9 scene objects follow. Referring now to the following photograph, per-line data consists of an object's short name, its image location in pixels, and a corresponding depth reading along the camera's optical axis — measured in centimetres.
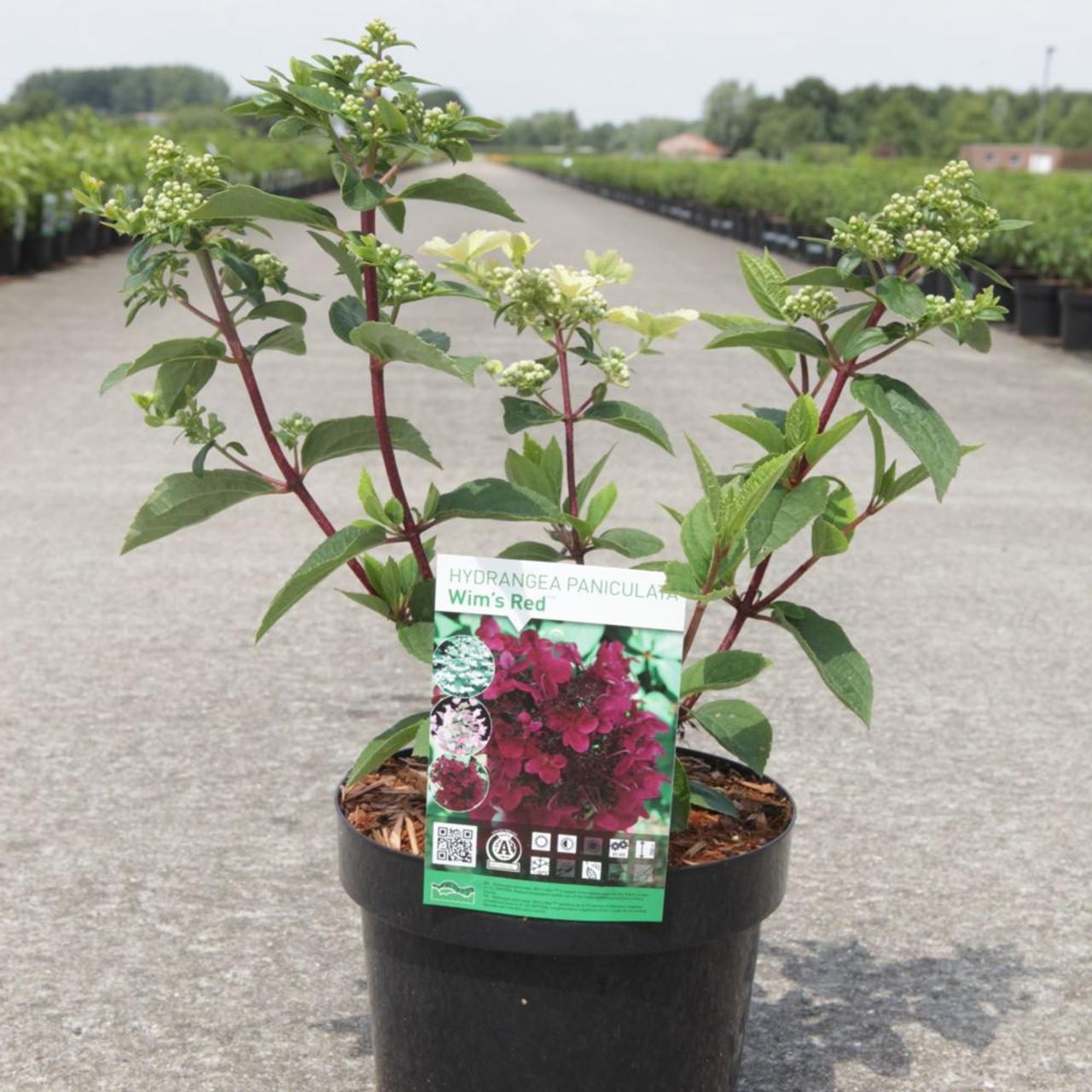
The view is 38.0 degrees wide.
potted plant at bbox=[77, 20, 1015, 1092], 171
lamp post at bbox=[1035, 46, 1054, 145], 9302
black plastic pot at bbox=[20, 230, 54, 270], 1512
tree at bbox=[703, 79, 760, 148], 11925
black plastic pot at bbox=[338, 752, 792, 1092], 175
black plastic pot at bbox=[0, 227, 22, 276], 1428
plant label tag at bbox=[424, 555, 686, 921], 168
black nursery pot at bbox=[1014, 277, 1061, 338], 1247
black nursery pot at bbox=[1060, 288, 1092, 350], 1170
